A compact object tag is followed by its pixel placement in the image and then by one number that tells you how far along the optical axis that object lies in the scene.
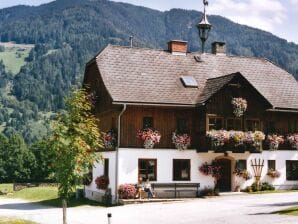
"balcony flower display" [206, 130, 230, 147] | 37.78
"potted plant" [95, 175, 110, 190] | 38.28
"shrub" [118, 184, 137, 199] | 35.97
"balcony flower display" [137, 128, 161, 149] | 37.28
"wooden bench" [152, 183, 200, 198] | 37.41
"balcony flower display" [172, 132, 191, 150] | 38.38
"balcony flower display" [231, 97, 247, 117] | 39.25
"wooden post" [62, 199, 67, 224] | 22.23
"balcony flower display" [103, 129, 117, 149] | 37.34
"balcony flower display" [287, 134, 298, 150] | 43.03
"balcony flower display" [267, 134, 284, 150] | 41.88
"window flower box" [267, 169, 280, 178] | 41.72
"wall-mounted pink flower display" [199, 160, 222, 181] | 38.94
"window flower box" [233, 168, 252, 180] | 39.97
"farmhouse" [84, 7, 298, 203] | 37.62
